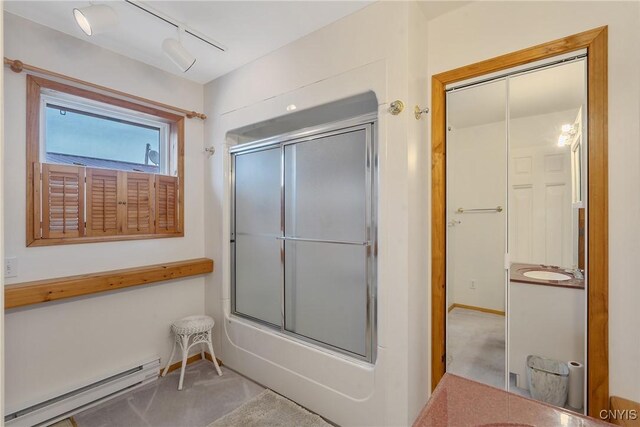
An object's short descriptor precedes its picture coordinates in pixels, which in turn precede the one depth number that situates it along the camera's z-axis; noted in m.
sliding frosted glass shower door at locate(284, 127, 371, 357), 1.93
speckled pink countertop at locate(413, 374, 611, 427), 0.88
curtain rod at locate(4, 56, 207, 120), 1.89
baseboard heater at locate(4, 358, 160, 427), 1.90
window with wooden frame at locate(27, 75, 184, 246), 2.02
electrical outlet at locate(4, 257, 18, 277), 1.90
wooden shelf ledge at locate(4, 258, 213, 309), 1.86
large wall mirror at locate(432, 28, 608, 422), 1.43
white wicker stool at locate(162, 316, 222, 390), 2.40
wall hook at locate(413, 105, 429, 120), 1.73
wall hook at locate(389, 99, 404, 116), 1.68
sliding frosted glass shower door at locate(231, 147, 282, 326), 2.41
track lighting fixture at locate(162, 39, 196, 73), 1.92
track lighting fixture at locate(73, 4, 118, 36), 1.59
